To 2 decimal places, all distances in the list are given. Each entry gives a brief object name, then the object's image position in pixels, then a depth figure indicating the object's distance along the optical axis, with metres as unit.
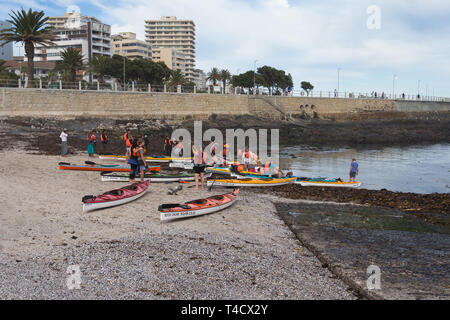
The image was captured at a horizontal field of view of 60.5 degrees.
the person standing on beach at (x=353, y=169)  20.02
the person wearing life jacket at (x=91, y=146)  23.25
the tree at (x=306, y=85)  121.06
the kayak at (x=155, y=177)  16.39
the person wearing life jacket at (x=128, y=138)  17.07
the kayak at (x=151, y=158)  23.25
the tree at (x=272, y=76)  90.50
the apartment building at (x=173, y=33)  154.00
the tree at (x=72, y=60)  52.19
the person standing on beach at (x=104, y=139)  25.47
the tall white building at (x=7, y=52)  120.19
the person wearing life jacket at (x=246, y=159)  19.72
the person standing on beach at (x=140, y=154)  14.77
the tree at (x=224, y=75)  101.31
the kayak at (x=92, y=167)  18.30
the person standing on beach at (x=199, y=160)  14.74
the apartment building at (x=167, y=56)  136.62
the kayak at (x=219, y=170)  20.16
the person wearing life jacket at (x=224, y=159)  20.71
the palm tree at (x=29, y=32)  37.91
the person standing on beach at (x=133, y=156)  14.86
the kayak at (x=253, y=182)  16.64
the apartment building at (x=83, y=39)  112.44
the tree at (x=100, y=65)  64.08
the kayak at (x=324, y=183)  19.22
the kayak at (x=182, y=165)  22.04
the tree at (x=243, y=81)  80.38
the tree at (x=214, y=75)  101.25
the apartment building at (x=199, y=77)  159.50
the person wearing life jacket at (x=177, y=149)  19.88
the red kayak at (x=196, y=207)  11.05
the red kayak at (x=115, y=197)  11.45
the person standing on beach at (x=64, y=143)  22.00
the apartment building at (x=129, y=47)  127.31
